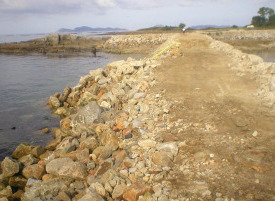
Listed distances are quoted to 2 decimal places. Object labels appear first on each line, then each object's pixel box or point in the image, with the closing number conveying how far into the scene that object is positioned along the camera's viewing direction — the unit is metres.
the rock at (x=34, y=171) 6.41
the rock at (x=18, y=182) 6.40
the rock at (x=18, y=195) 5.88
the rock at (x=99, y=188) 4.57
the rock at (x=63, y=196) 4.80
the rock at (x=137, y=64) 12.53
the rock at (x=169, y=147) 5.27
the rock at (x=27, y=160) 7.09
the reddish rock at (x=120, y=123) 7.36
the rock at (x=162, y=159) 4.91
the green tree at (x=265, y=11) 71.56
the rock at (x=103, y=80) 12.84
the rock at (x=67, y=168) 5.67
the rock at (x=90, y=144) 7.08
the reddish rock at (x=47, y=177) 6.16
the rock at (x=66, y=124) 9.95
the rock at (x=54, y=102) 13.49
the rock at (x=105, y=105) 9.81
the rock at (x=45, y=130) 10.55
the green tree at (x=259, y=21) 72.12
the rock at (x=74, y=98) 13.23
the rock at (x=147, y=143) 5.66
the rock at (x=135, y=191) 4.27
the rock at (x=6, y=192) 5.91
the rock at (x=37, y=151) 7.75
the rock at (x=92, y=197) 4.35
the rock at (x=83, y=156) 6.34
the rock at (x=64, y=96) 13.88
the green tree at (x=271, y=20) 68.56
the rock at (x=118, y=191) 4.49
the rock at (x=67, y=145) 7.15
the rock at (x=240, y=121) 6.05
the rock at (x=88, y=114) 9.09
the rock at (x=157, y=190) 4.16
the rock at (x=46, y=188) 5.31
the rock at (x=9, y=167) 6.64
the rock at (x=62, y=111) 12.73
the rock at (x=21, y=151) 7.94
